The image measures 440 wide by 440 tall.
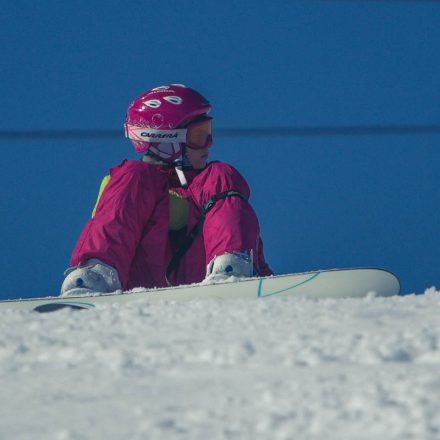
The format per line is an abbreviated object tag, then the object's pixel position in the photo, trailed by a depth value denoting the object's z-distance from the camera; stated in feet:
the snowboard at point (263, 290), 60.33
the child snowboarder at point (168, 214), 61.10
